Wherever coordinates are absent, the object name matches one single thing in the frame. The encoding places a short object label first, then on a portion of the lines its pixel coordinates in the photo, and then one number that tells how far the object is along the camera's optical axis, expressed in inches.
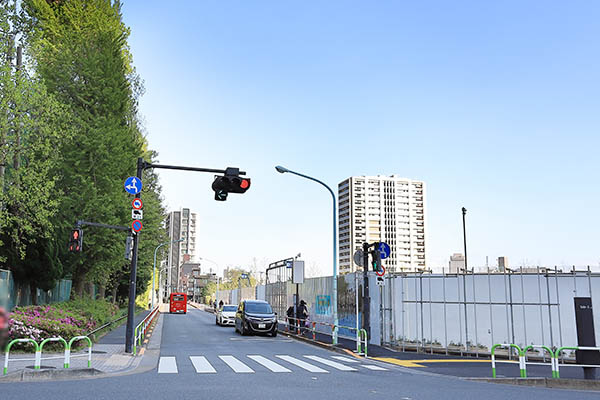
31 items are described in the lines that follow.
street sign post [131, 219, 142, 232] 723.4
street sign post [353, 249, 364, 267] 799.9
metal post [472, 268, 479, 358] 773.9
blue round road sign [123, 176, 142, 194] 713.0
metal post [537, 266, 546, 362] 736.3
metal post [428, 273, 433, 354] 809.5
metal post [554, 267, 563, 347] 725.3
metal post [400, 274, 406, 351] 826.8
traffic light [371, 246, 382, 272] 749.9
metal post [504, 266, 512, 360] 757.9
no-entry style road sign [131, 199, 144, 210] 727.1
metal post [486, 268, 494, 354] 767.1
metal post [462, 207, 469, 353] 783.5
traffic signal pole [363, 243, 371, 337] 759.1
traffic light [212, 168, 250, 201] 594.5
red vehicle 2488.9
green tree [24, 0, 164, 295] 1124.5
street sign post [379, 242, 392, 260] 756.9
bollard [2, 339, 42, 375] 493.4
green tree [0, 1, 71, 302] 801.6
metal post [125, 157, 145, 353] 710.5
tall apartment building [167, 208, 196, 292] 7306.6
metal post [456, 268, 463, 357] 789.2
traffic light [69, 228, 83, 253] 677.3
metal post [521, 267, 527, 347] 747.2
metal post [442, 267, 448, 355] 799.1
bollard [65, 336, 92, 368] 519.0
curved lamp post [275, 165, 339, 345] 862.1
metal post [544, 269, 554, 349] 727.1
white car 1533.0
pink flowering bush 673.6
